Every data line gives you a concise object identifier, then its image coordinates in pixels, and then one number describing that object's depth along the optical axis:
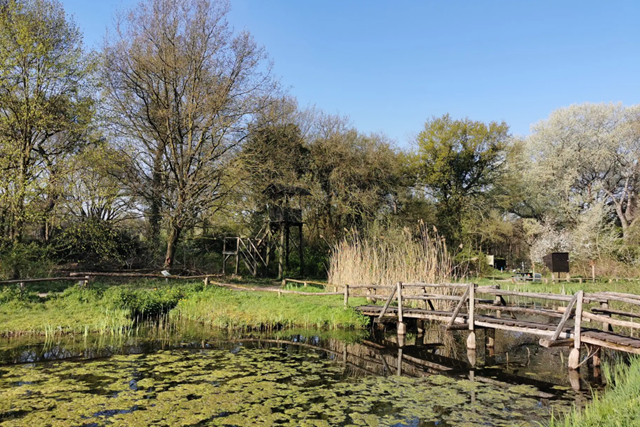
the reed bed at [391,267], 11.77
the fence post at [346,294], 11.56
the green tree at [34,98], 13.22
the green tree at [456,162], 24.38
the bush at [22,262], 12.62
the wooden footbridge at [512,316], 7.05
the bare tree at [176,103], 16.72
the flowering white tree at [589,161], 27.56
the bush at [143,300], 10.86
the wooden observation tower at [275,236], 20.09
